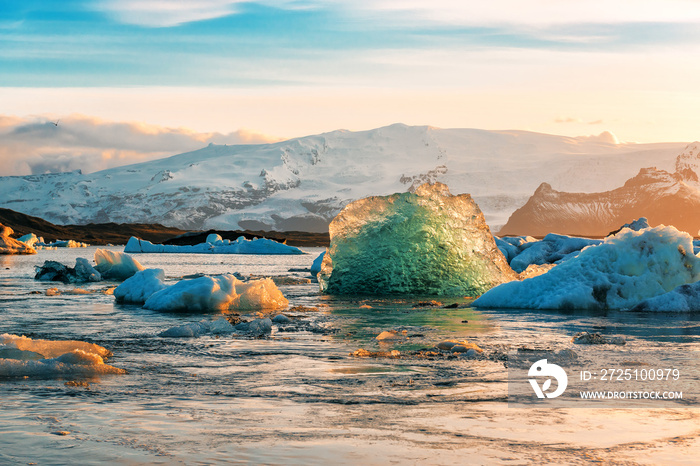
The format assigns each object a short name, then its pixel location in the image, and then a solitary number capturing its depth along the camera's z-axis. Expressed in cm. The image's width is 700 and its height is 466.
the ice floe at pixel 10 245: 7706
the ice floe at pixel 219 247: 9100
